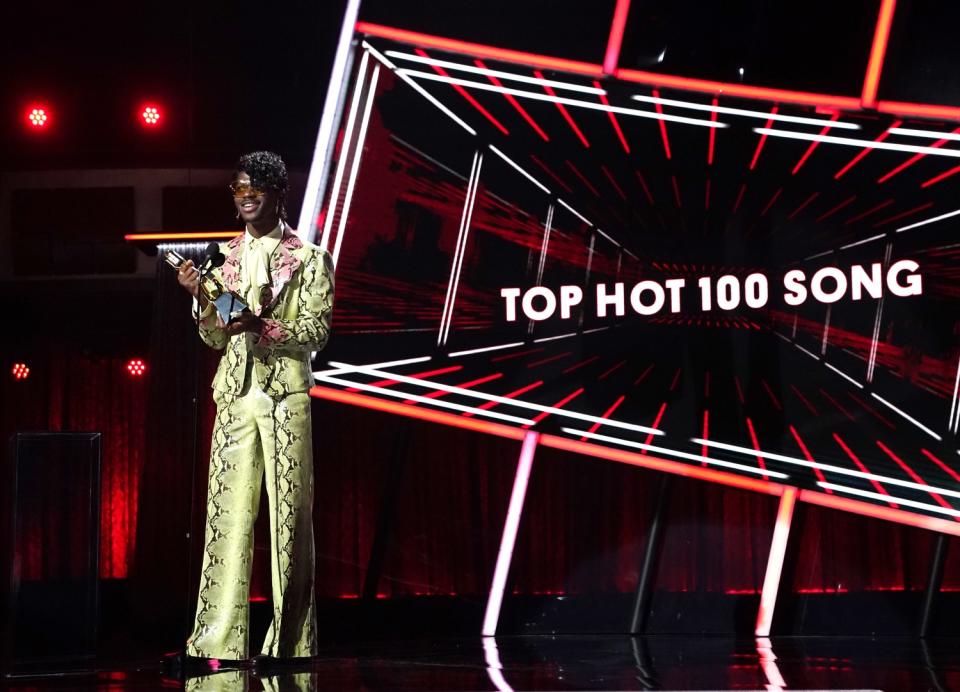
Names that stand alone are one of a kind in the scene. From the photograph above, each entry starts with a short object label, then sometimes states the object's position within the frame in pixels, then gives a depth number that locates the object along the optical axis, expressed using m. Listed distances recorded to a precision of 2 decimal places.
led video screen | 8.30
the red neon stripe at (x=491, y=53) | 8.46
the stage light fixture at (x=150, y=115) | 9.23
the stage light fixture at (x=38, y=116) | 9.20
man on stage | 5.95
